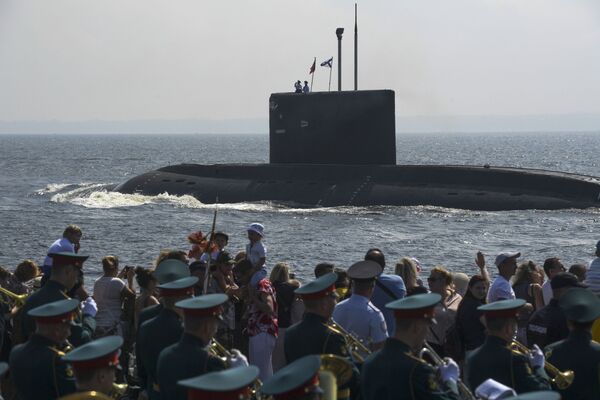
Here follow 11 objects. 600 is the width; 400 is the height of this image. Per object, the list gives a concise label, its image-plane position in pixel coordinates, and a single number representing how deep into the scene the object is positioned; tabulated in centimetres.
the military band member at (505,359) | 1130
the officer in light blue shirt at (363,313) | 1389
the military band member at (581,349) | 1187
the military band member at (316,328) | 1234
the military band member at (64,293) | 1362
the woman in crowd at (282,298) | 1730
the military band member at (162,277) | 1432
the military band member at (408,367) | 1043
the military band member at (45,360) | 1172
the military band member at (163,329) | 1332
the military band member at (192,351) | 1137
